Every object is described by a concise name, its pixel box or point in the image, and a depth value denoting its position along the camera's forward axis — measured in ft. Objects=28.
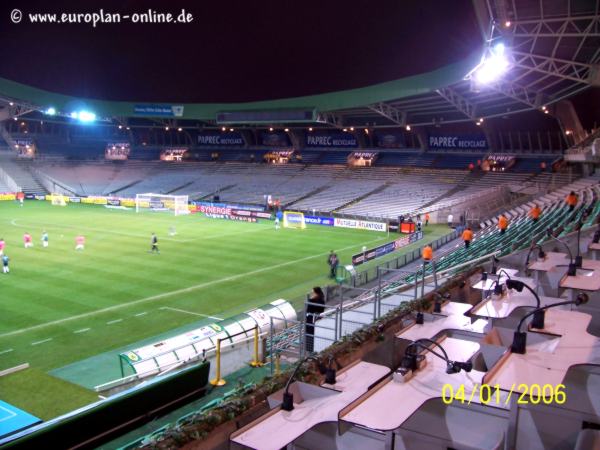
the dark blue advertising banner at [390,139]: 203.31
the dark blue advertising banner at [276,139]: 233.96
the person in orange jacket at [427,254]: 66.49
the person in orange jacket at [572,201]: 74.74
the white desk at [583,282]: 22.22
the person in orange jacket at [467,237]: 77.77
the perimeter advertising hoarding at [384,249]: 91.35
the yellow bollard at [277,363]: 34.60
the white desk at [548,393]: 13.50
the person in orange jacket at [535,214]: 78.05
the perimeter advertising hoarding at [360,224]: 140.05
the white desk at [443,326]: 21.15
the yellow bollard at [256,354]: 41.37
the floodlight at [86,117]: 233.96
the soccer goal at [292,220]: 145.16
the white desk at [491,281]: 28.27
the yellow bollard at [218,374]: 38.55
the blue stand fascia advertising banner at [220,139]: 247.70
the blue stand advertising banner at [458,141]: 180.81
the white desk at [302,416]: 13.12
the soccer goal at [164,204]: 174.29
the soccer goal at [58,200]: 196.13
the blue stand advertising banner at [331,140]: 216.33
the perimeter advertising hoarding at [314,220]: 146.20
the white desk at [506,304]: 22.00
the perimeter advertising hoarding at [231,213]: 156.04
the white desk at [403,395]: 12.89
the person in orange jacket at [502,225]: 77.12
